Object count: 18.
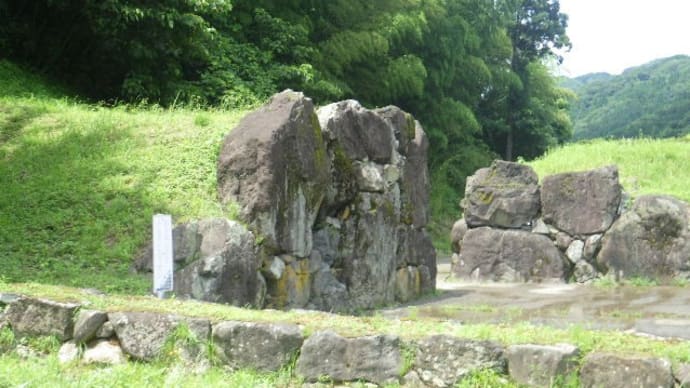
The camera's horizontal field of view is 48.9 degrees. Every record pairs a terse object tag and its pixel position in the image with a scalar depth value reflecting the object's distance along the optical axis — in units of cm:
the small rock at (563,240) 1317
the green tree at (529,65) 3092
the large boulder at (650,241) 1211
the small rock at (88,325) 477
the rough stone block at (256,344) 445
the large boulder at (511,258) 1301
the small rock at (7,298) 492
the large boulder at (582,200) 1288
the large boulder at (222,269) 666
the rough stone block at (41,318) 482
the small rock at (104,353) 466
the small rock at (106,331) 479
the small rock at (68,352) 470
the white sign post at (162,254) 590
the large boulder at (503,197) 1341
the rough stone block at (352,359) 430
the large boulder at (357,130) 931
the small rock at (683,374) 372
